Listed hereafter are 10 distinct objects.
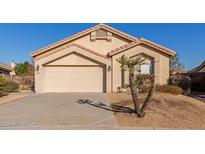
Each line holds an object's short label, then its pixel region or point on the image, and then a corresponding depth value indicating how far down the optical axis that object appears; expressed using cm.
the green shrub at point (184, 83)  1067
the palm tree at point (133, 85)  553
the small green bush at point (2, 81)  995
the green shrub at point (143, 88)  988
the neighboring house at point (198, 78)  1320
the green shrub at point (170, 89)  975
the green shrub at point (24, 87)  1486
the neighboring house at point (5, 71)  1441
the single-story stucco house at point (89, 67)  1108
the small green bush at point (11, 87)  1141
